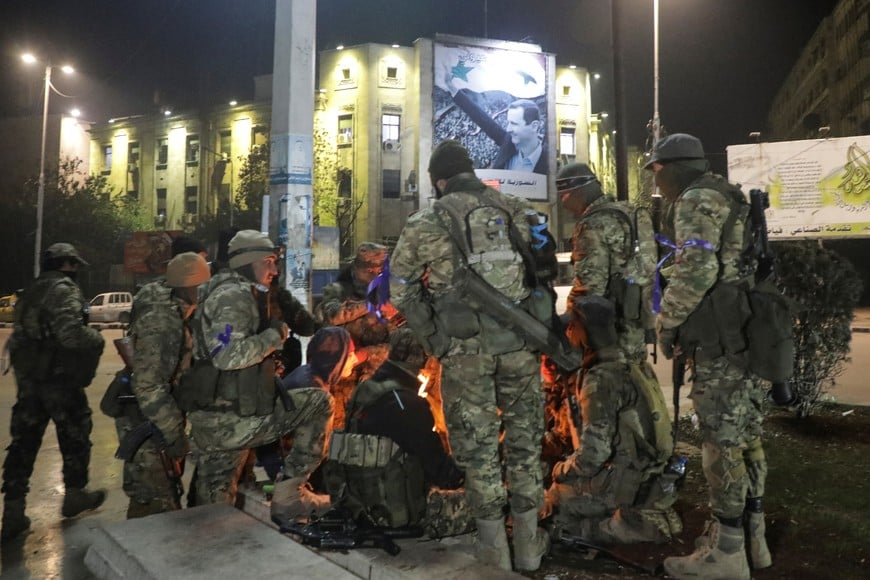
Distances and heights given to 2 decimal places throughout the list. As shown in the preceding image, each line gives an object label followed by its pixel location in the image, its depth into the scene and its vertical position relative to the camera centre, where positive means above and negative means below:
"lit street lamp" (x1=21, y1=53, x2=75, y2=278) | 24.33 +6.48
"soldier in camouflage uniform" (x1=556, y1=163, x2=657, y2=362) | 4.11 +0.44
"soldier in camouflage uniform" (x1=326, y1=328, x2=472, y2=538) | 3.30 -0.67
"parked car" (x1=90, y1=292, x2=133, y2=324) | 25.96 +1.28
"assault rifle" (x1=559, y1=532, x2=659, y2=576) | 3.11 -1.06
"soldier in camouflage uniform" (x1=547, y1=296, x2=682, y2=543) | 3.54 -0.71
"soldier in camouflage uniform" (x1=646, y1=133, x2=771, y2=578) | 3.06 -0.28
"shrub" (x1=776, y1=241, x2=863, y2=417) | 6.29 +0.20
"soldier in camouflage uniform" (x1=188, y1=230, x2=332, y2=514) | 3.51 -0.29
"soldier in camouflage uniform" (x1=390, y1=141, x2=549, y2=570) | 3.10 -0.11
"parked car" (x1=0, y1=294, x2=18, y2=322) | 28.27 +1.19
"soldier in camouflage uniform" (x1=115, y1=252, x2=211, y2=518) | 3.78 -0.17
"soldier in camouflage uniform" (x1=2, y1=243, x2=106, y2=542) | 4.57 -0.25
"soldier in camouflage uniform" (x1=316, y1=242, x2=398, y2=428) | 4.91 +0.16
